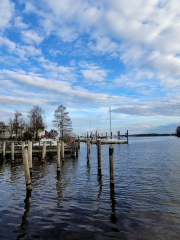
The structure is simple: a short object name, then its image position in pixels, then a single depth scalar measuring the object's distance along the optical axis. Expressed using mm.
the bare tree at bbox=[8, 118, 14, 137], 77612
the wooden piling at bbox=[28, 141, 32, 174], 17931
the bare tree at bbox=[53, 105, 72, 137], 60188
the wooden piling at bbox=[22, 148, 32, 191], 11422
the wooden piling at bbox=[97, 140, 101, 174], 17672
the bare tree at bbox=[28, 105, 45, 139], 62444
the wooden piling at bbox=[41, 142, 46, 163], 25031
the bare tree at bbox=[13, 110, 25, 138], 72188
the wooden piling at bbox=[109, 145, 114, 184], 12266
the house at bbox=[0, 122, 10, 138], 90312
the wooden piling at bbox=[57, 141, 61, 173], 17719
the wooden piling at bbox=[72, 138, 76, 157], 31638
